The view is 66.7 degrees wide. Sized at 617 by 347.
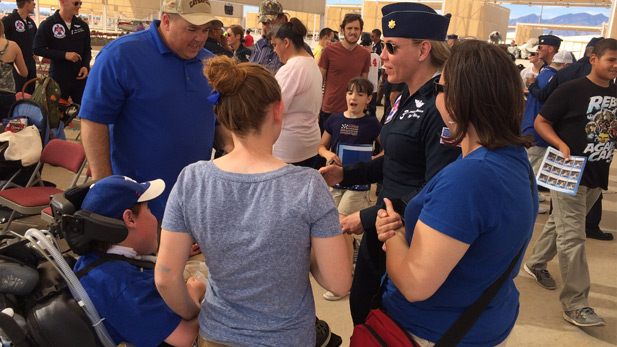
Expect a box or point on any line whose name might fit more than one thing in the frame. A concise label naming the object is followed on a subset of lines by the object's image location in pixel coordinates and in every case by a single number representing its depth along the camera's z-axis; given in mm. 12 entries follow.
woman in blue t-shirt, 1199
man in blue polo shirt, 2178
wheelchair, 1348
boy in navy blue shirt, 3686
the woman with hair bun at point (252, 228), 1214
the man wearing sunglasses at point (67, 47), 5730
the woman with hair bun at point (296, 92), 3338
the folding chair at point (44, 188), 3467
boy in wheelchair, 1425
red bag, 1427
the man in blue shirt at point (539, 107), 4887
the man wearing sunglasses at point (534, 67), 6380
